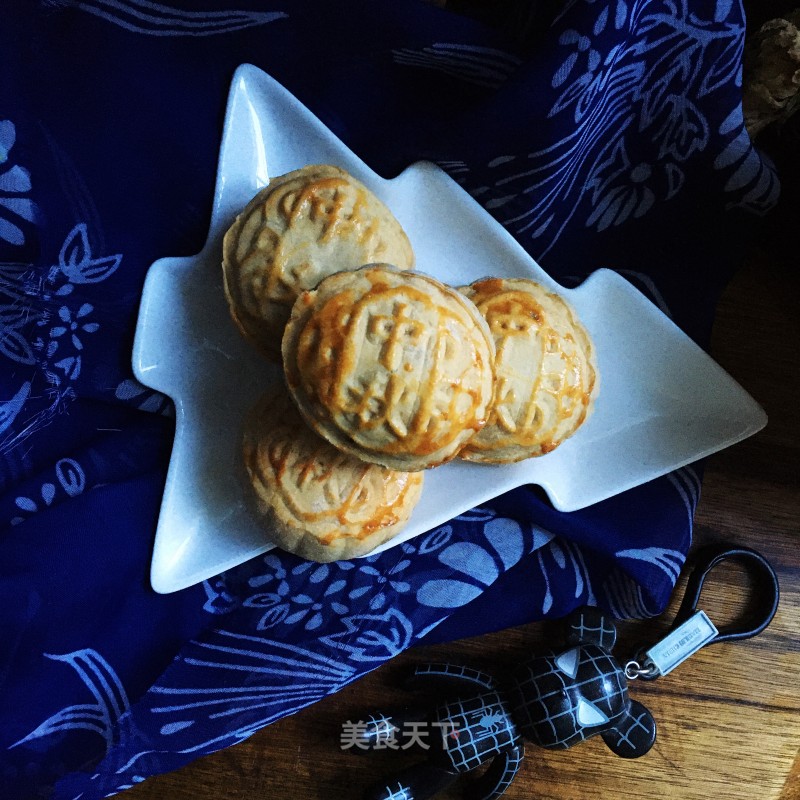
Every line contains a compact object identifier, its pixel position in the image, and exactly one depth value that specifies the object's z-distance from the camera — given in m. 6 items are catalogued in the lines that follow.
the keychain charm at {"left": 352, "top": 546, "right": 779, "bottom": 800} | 0.29
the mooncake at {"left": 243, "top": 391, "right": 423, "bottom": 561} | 0.28
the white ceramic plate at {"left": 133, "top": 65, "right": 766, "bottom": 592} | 0.29
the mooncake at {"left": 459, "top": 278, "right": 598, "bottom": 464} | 0.27
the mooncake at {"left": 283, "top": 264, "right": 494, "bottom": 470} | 0.24
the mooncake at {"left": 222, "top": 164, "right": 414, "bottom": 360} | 0.27
